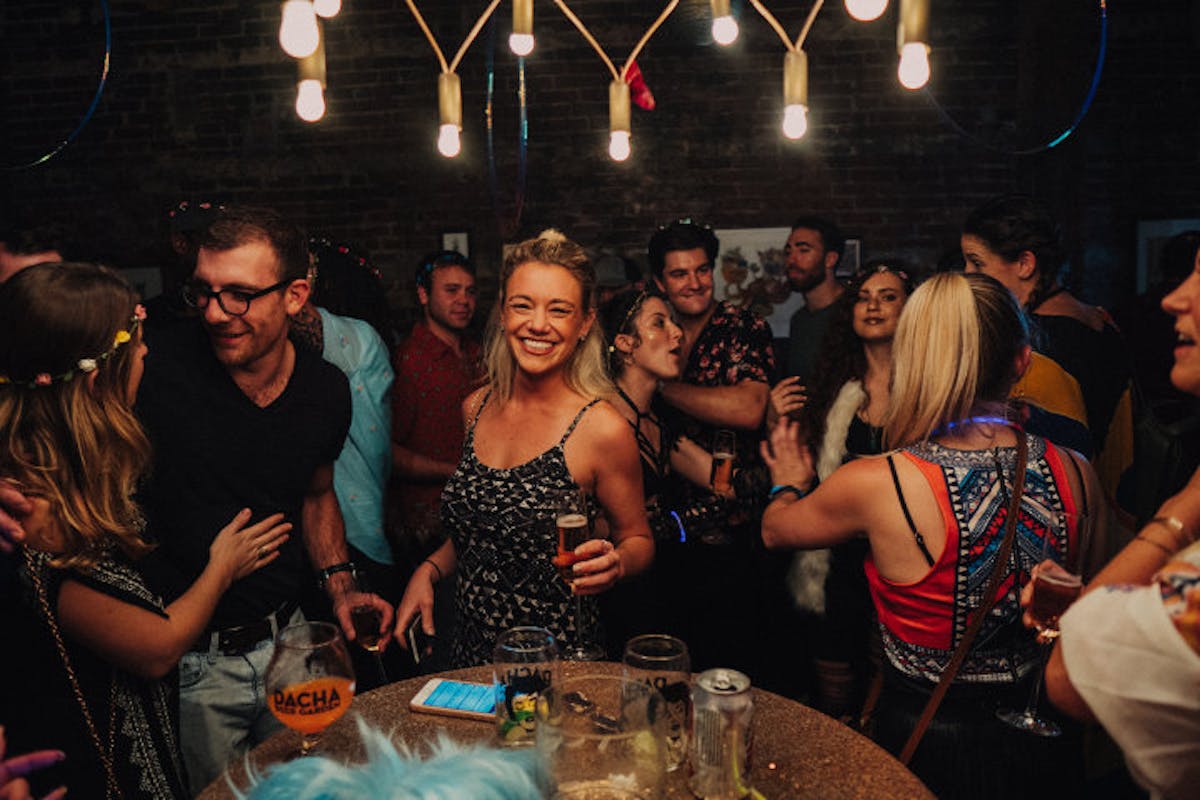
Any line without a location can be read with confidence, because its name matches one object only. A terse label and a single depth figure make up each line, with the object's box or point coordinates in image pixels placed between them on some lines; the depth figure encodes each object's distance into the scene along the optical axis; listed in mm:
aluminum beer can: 1242
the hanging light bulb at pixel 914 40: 1785
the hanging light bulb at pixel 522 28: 2248
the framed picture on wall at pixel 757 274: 5652
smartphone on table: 1533
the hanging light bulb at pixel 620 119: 2523
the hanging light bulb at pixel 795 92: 2148
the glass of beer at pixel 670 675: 1313
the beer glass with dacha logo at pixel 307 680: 1335
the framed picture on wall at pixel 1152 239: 5508
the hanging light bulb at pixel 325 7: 2215
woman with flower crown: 1522
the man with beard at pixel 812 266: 4664
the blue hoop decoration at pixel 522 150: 2700
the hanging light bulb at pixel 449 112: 2273
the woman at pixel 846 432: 2863
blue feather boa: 1014
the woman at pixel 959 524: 1729
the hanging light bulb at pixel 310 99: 2037
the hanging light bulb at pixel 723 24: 2217
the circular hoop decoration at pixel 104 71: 2375
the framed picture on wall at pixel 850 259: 5664
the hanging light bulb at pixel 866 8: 1771
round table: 1312
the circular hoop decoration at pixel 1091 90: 2096
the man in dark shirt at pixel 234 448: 2045
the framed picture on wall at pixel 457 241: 5785
